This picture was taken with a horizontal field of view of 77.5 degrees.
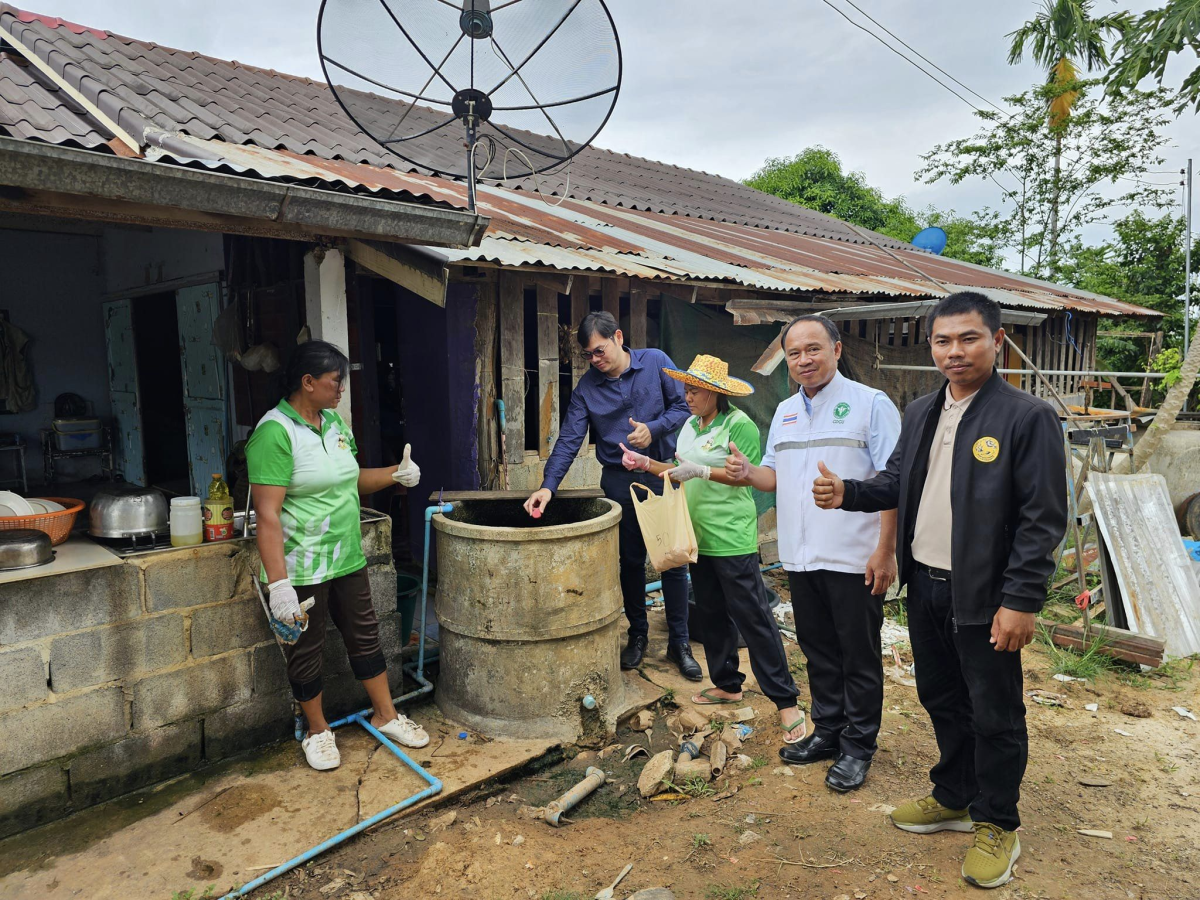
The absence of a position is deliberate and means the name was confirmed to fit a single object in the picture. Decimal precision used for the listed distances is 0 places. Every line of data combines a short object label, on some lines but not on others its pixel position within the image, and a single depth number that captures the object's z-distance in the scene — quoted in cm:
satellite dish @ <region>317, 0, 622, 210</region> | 418
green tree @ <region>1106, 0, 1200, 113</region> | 934
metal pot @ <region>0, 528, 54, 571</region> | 304
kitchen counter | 301
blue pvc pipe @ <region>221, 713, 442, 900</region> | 279
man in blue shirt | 436
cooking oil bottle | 357
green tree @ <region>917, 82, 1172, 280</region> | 1967
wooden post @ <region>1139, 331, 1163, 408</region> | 1474
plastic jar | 345
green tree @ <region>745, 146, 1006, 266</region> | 2353
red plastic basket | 326
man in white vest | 324
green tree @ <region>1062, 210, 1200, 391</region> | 1739
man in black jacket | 246
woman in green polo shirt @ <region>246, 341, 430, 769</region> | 323
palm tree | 1428
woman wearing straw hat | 385
